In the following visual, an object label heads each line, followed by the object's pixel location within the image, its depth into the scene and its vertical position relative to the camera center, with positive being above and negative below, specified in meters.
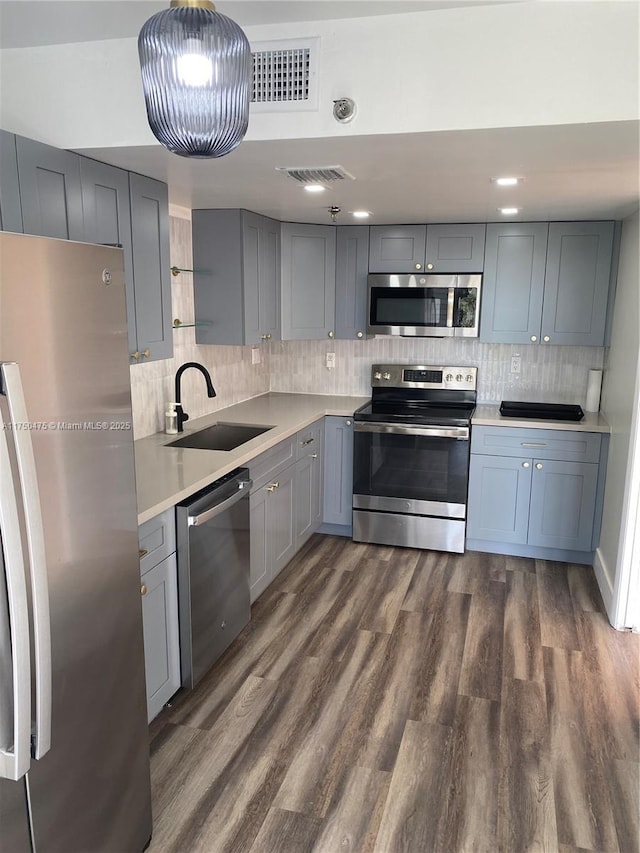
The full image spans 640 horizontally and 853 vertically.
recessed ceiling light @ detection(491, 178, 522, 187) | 2.66 +0.56
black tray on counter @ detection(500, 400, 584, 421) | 4.02 -0.62
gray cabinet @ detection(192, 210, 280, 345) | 3.68 +0.22
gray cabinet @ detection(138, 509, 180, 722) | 2.28 -1.12
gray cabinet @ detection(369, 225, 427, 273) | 4.26 +0.44
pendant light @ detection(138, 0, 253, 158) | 1.08 +0.42
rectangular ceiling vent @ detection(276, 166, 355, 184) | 2.45 +0.55
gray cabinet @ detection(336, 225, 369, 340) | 4.40 +0.23
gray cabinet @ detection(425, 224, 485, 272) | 4.16 +0.43
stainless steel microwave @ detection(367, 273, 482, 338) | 4.18 +0.06
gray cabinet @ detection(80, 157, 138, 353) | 2.34 +0.39
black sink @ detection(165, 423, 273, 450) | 3.51 -0.71
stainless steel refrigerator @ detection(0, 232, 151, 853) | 1.22 -0.55
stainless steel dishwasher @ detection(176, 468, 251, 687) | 2.51 -1.10
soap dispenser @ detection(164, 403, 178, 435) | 3.42 -0.59
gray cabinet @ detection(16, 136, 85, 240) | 2.05 +0.40
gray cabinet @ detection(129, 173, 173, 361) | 2.67 +0.19
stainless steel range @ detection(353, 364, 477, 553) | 4.05 -1.06
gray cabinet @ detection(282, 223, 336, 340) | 4.38 +0.22
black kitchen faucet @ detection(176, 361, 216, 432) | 3.26 -0.39
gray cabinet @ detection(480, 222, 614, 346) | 4.01 +0.21
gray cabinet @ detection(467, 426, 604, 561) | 3.89 -1.09
